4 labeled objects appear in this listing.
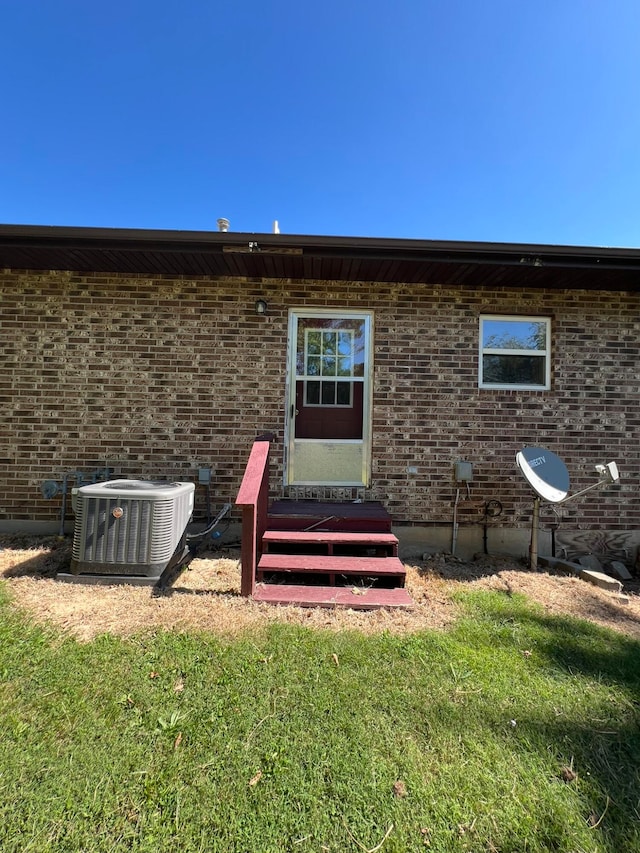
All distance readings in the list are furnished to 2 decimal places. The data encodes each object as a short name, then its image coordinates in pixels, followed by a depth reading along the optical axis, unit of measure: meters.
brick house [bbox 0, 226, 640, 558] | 4.64
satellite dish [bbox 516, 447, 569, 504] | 4.06
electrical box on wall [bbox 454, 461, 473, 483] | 4.59
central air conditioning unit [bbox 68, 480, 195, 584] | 3.38
